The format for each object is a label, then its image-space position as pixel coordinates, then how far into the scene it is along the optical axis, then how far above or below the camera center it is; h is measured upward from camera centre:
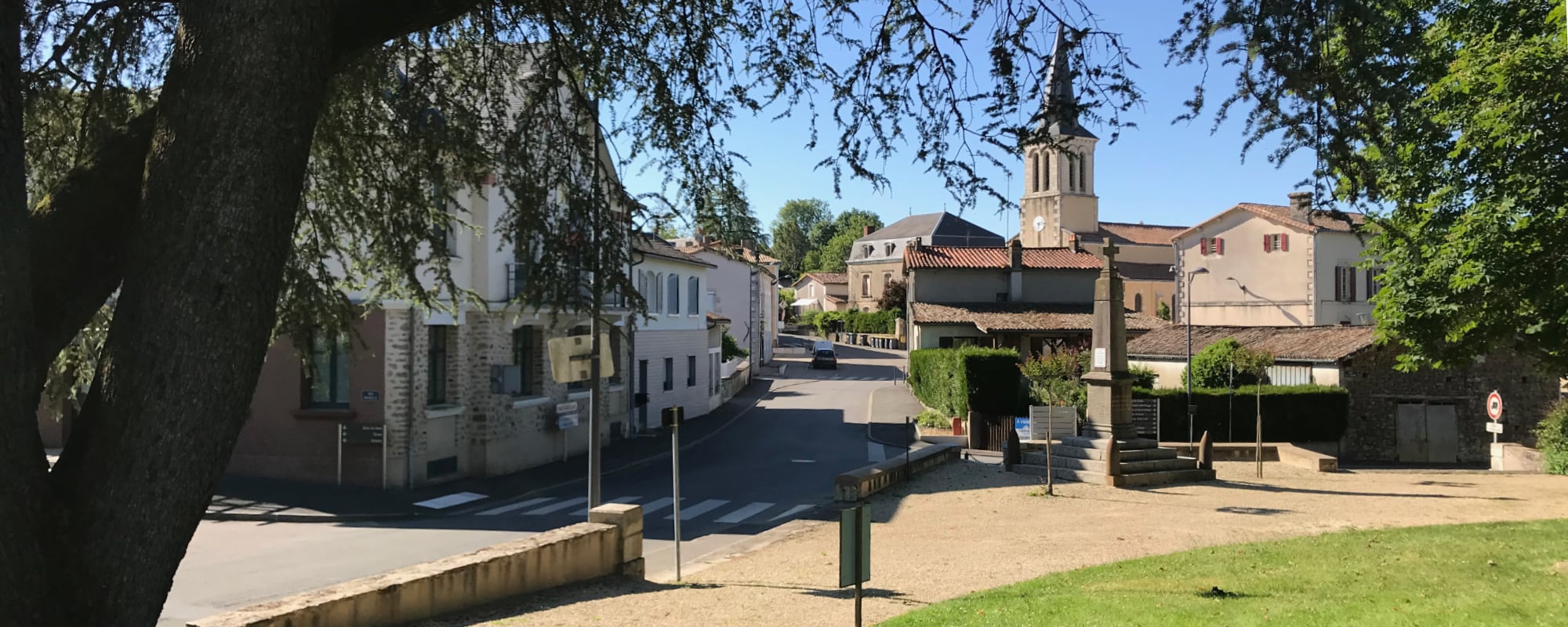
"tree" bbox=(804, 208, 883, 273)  126.25 +11.96
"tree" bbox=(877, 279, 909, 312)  81.62 +3.74
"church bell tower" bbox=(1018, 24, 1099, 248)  85.19 +12.00
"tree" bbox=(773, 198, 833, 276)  122.16 +15.52
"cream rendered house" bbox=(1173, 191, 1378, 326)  44.56 +3.19
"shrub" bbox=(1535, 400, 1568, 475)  22.78 -2.32
